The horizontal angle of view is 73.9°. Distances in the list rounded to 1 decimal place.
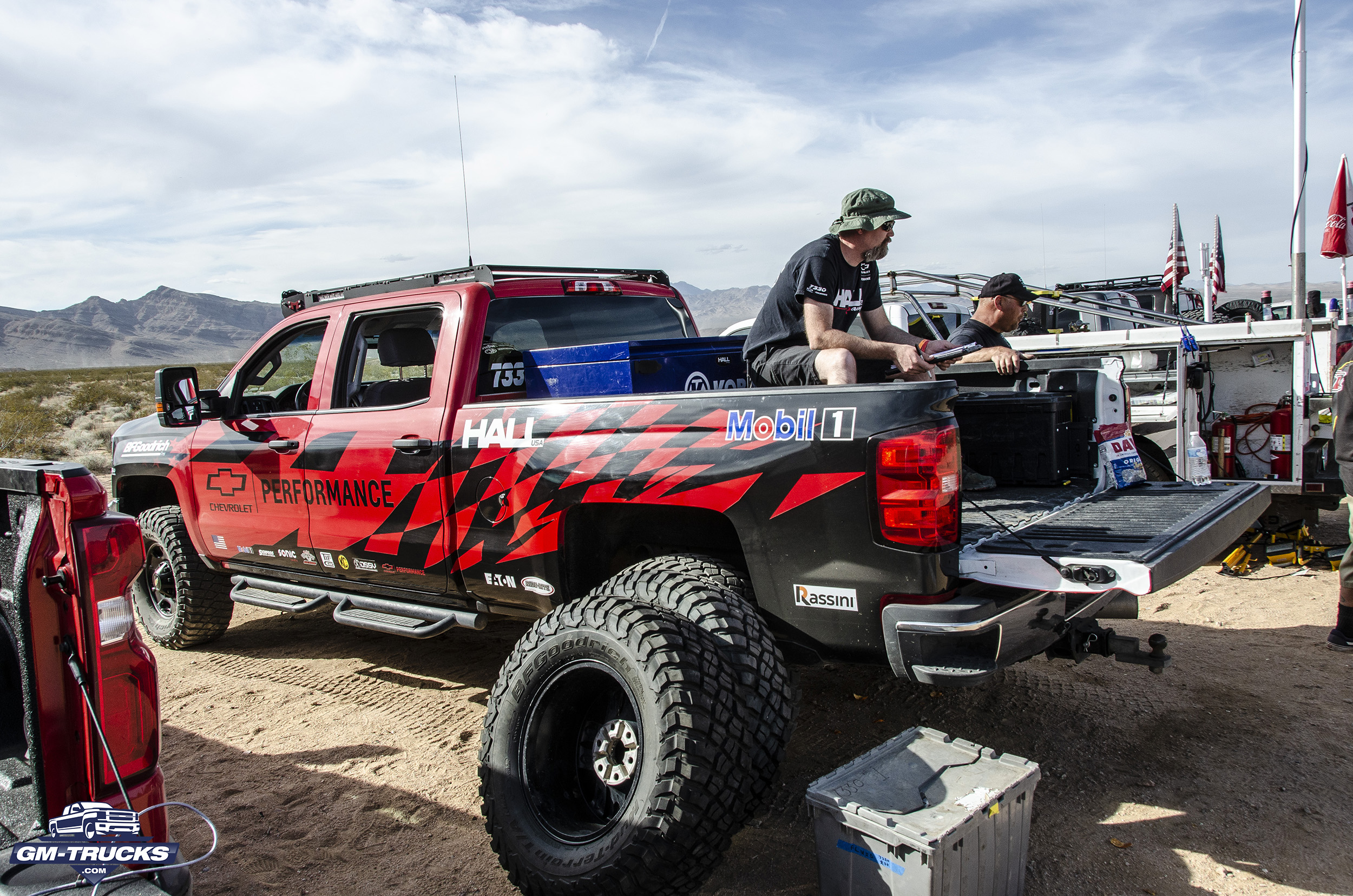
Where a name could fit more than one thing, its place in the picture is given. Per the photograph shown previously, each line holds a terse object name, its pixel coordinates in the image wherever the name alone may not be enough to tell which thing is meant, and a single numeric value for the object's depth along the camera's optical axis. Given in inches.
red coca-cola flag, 390.0
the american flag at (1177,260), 537.0
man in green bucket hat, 151.2
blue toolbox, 141.6
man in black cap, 209.9
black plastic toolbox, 158.9
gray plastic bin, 88.8
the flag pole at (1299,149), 364.2
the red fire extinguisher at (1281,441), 249.3
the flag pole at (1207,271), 400.5
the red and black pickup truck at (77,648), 85.2
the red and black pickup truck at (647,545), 102.0
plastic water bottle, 173.2
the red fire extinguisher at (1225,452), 257.6
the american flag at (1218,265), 650.2
